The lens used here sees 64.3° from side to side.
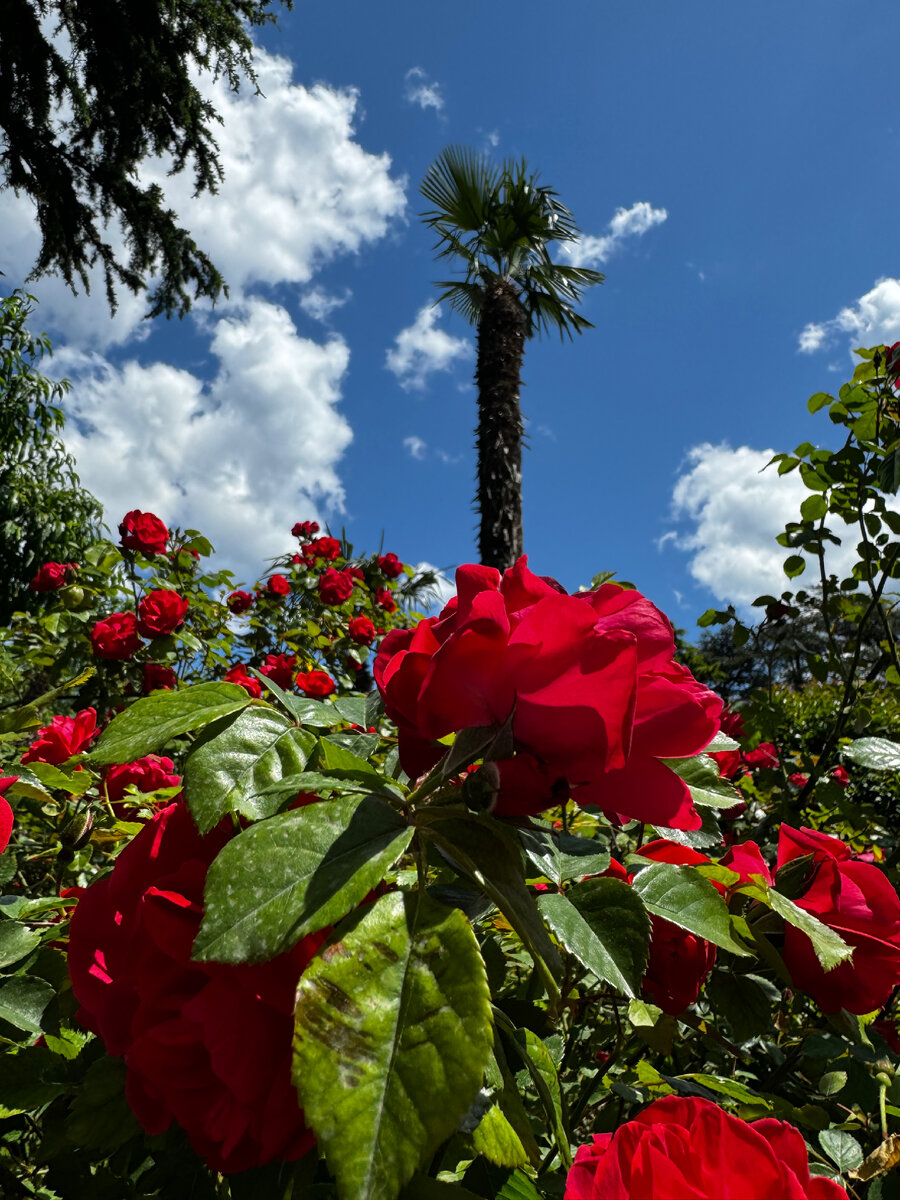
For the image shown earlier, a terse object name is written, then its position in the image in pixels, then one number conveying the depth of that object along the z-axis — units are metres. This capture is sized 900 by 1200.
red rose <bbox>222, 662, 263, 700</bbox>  1.55
